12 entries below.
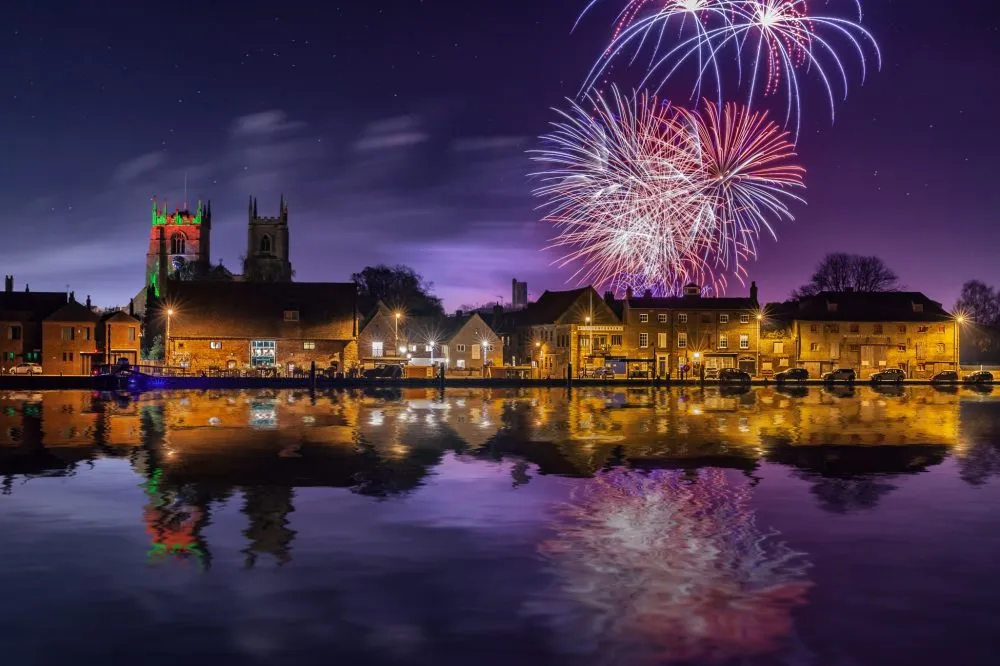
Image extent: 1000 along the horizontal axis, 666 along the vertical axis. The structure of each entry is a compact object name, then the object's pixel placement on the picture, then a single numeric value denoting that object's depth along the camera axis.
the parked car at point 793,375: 84.06
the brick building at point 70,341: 86.56
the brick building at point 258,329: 81.56
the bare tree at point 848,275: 111.50
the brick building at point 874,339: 93.88
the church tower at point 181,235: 185.25
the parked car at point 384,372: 74.12
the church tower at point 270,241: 155.00
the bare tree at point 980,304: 137.38
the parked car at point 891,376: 82.31
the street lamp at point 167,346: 80.01
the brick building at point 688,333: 92.06
